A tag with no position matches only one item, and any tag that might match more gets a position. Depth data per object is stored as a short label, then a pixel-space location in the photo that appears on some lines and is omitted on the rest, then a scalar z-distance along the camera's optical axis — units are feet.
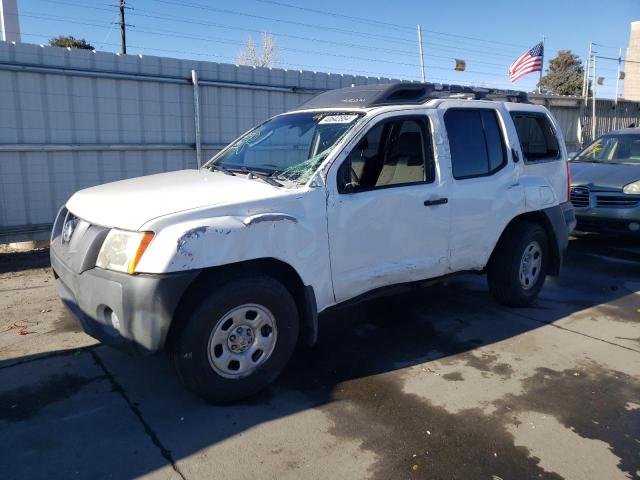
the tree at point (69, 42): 102.27
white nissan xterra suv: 10.30
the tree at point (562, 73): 174.40
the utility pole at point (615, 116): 55.40
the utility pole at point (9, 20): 34.67
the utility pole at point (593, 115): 51.67
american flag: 55.21
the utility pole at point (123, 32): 109.19
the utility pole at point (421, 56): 69.04
